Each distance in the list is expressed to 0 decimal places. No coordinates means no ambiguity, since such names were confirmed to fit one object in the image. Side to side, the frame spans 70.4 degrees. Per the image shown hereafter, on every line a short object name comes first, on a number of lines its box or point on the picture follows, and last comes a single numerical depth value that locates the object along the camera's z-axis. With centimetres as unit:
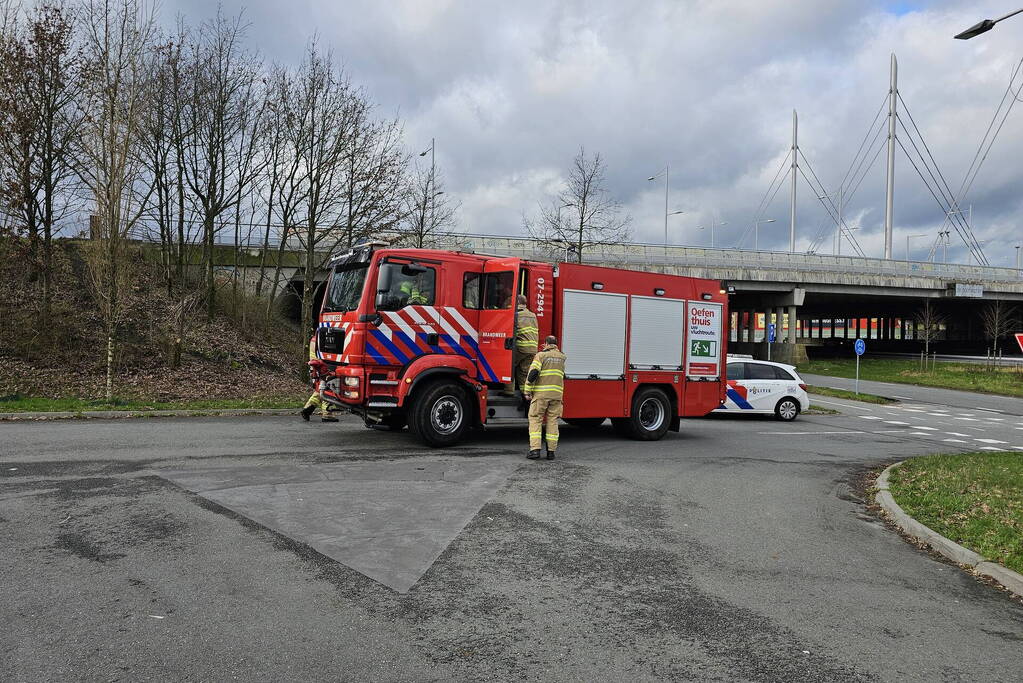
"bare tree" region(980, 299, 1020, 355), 5159
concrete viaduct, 4016
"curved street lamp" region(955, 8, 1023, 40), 892
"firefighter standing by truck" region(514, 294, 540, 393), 1109
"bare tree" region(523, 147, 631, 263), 2784
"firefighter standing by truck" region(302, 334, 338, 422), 1162
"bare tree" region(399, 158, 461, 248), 2334
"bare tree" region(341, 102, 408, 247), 2161
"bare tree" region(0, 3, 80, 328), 1684
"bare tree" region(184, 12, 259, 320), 2150
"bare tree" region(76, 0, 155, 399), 1623
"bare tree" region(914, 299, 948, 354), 5174
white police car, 1911
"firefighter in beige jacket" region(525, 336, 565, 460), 1031
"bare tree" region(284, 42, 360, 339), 2131
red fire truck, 1048
